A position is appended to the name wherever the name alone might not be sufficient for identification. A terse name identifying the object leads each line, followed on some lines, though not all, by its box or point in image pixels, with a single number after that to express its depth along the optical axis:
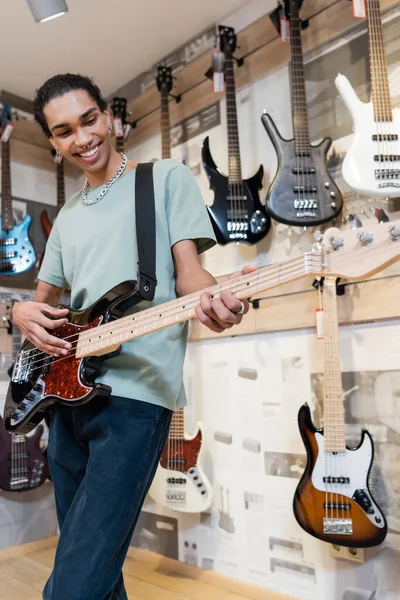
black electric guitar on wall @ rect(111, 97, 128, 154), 2.50
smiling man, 0.91
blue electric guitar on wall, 2.43
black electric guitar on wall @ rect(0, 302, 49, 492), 2.35
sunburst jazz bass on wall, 1.50
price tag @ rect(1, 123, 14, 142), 2.52
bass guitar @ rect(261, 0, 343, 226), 1.70
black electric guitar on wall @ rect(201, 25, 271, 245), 1.88
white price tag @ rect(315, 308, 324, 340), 1.64
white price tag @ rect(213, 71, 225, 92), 2.03
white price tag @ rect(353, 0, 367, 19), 1.64
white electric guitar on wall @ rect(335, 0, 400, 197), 1.50
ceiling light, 1.88
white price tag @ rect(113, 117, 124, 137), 2.49
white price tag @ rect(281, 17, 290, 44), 1.87
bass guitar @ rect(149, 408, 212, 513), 2.00
